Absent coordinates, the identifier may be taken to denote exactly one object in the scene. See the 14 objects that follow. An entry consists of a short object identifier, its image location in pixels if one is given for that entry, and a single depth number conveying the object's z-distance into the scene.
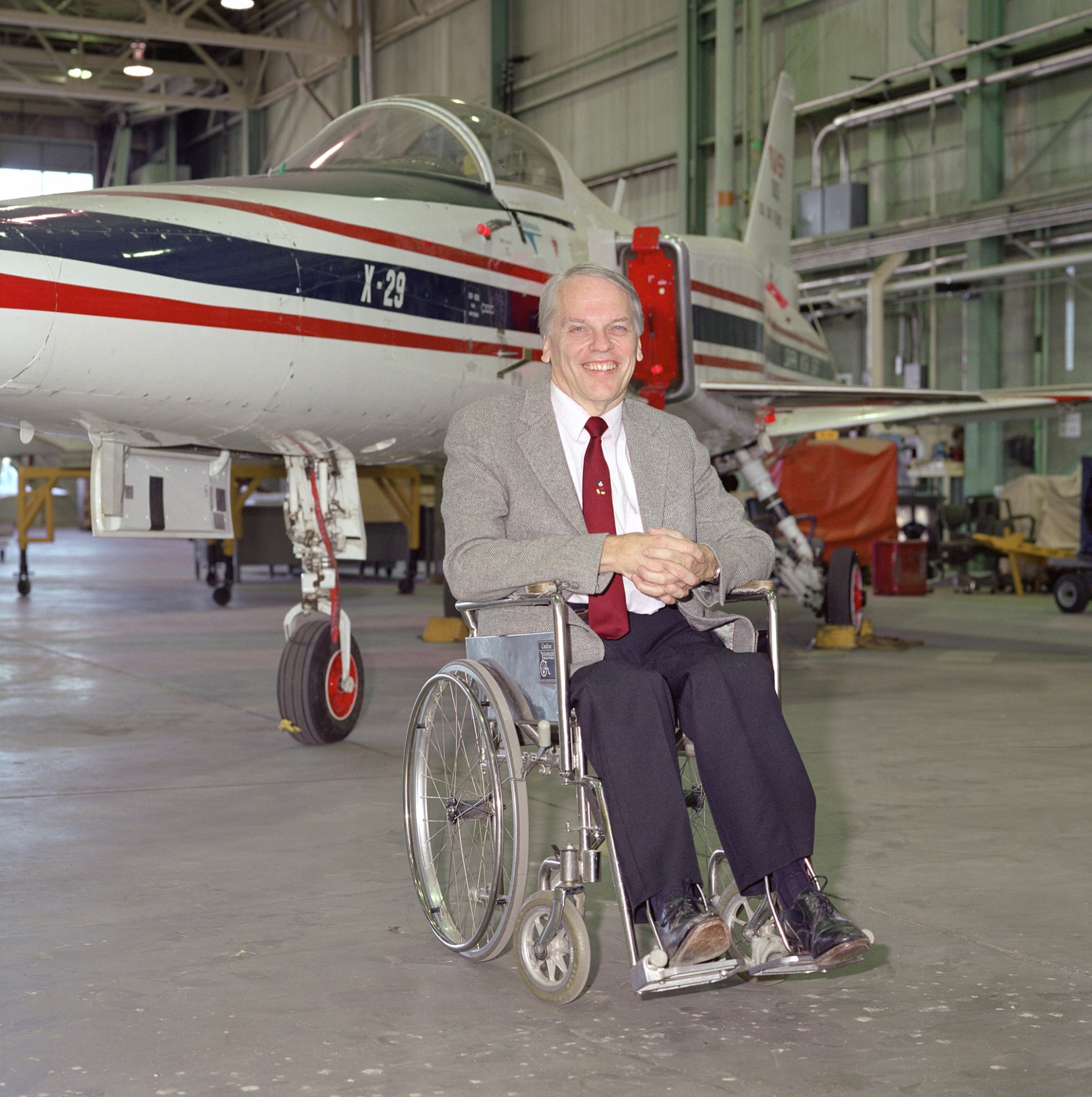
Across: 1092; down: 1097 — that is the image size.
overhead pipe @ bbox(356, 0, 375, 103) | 24.28
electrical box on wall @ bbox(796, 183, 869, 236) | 17.28
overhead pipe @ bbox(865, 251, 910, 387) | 11.85
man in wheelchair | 2.36
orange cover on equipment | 14.84
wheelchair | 2.38
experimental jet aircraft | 3.91
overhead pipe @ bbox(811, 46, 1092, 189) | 14.80
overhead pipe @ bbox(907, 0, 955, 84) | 16.06
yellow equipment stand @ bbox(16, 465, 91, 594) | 12.66
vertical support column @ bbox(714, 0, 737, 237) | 12.93
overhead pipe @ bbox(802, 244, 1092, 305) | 15.06
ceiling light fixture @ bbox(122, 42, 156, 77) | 24.48
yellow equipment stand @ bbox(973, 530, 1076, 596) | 14.05
